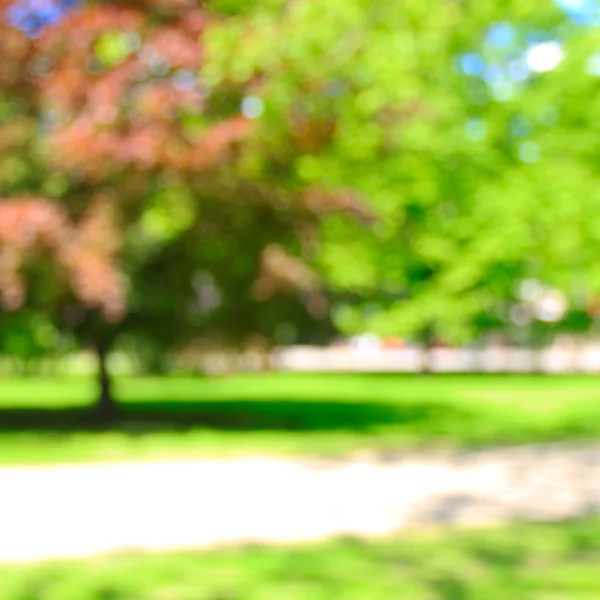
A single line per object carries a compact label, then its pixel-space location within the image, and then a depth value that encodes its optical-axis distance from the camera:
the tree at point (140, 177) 11.57
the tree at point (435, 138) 11.64
